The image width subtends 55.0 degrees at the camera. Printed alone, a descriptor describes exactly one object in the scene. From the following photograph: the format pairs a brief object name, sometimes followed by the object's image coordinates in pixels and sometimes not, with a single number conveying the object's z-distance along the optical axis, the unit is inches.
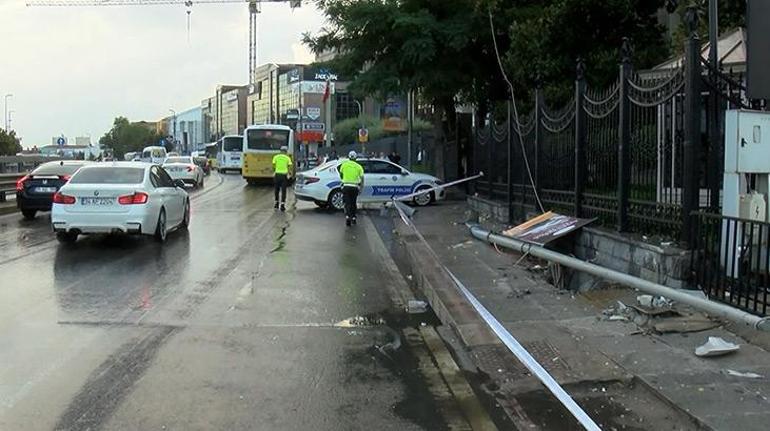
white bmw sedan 511.5
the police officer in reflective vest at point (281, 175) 884.6
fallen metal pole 220.1
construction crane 5639.8
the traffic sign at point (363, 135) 1707.7
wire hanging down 505.7
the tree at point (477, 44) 570.3
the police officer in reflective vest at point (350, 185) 690.2
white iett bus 2230.6
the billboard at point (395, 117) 2081.6
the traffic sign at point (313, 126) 3784.5
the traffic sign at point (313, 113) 4188.0
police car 864.3
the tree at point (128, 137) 6466.5
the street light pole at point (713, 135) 310.3
